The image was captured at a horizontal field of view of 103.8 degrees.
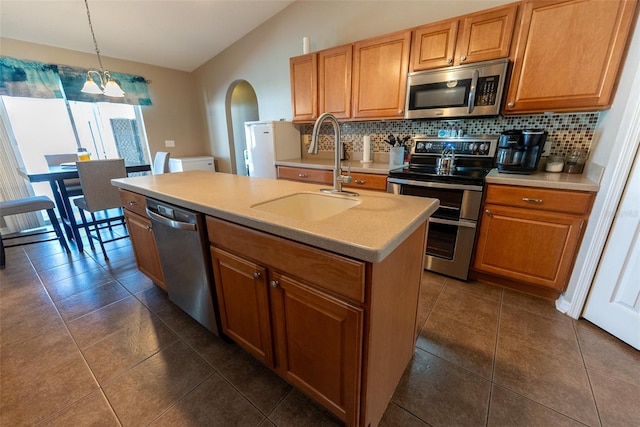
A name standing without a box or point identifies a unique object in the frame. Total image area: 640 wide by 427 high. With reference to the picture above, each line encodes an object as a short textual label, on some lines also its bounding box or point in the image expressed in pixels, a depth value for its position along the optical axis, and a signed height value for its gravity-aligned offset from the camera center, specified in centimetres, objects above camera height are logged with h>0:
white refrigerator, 315 +1
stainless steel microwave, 188 +41
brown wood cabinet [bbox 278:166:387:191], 240 -34
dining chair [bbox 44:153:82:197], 302 -19
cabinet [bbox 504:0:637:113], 151 +56
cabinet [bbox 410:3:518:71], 180 +78
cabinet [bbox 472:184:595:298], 164 -63
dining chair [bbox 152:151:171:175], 342 -23
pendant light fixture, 248 +56
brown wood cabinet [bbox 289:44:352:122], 265 +67
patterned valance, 301 +84
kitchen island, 79 -52
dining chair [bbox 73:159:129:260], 240 -37
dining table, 241 -39
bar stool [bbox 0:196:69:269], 243 -58
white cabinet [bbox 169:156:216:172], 448 -31
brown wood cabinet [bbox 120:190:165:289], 171 -63
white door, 139 -76
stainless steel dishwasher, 128 -62
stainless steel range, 192 -34
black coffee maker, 180 -5
